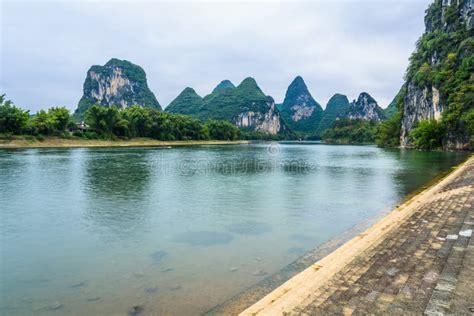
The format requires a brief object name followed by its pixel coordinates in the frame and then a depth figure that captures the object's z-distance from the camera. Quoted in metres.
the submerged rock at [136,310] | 5.13
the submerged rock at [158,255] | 7.71
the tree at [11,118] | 60.00
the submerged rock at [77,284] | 6.20
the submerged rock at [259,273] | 6.82
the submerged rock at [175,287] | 6.03
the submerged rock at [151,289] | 5.94
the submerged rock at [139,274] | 6.65
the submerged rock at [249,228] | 10.12
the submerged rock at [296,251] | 8.21
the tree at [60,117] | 70.06
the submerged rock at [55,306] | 5.37
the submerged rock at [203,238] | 9.09
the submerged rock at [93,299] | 5.64
